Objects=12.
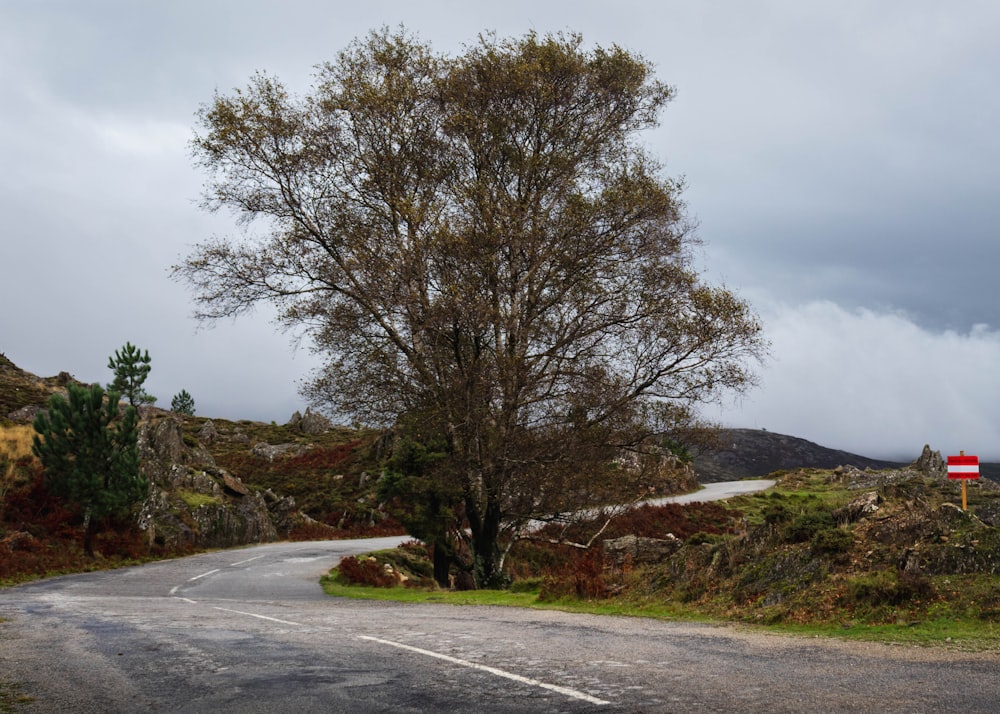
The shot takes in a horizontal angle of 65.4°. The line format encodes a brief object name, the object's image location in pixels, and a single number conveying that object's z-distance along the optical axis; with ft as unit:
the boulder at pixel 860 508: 48.26
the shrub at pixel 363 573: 81.00
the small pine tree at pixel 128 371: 160.56
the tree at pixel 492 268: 67.31
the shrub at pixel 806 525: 48.73
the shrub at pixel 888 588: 37.55
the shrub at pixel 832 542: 44.24
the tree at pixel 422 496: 77.00
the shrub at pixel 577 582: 57.00
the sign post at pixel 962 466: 60.97
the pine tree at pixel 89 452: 106.52
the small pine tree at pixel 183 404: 301.02
